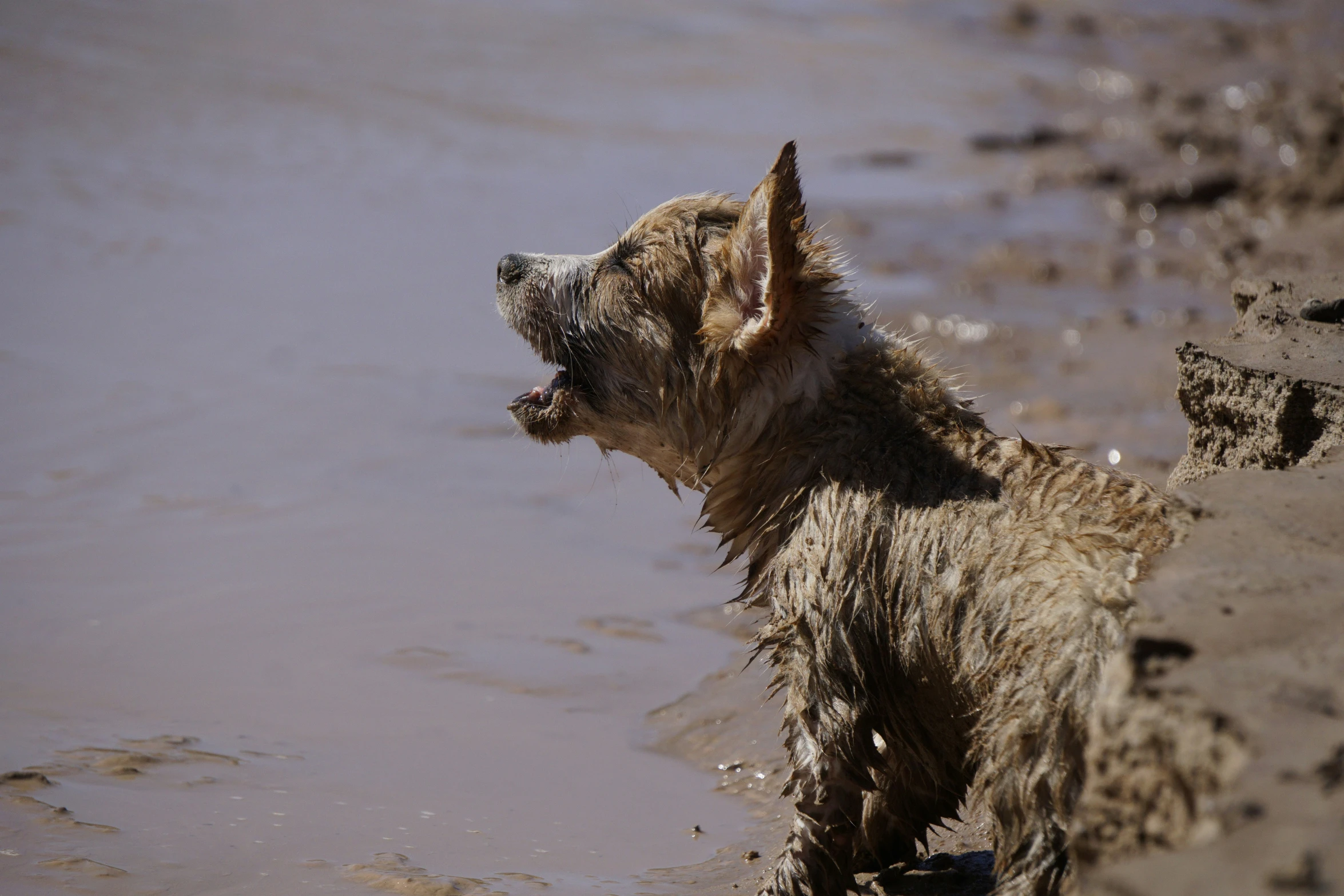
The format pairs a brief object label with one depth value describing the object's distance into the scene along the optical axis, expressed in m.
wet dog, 6.24
